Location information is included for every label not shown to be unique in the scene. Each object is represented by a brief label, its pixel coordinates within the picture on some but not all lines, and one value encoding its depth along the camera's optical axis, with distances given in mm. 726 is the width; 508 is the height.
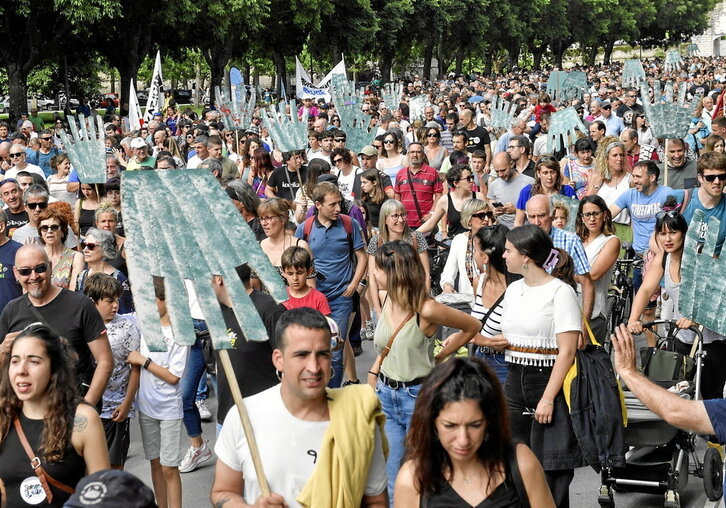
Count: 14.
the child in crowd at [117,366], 5910
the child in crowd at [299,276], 7012
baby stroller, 5812
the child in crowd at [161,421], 6098
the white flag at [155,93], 18250
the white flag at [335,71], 21927
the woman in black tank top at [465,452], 3447
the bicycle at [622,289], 9250
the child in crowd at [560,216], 8078
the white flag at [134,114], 17430
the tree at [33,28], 30781
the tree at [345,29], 48156
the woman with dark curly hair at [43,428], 4004
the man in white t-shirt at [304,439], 3518
